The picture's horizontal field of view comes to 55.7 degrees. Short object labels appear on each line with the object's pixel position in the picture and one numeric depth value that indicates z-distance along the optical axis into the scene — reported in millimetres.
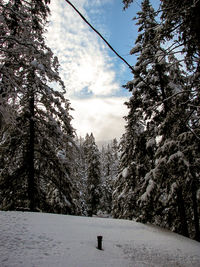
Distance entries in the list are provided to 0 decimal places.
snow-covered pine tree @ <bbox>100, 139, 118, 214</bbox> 37194
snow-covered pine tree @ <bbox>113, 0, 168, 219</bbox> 11258
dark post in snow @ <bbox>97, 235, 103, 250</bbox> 5688
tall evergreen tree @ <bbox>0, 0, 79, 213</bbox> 9680
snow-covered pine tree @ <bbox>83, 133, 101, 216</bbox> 32219
